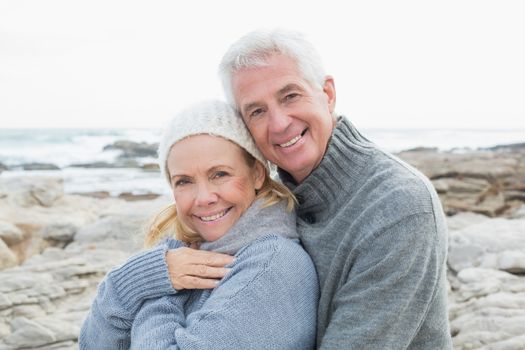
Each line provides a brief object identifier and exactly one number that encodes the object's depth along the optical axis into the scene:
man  1.99
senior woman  2.08
